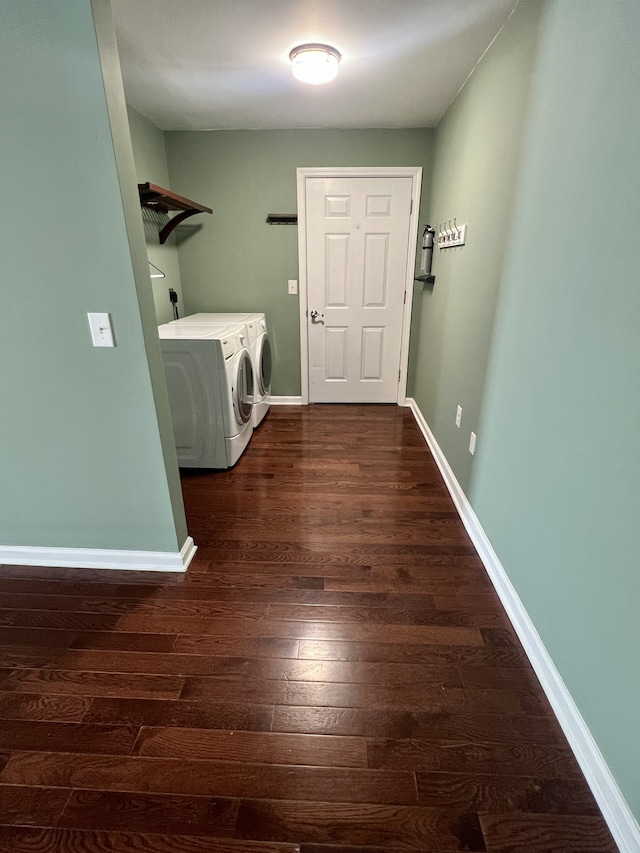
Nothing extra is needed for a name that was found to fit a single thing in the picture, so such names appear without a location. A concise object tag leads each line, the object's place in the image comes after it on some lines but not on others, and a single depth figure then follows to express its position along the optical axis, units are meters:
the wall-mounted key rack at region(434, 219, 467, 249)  2.37
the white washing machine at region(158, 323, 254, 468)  2.46
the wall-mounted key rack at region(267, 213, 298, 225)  3.37
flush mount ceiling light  1.96
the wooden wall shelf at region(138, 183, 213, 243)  2.41
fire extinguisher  3.14
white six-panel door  3.34
